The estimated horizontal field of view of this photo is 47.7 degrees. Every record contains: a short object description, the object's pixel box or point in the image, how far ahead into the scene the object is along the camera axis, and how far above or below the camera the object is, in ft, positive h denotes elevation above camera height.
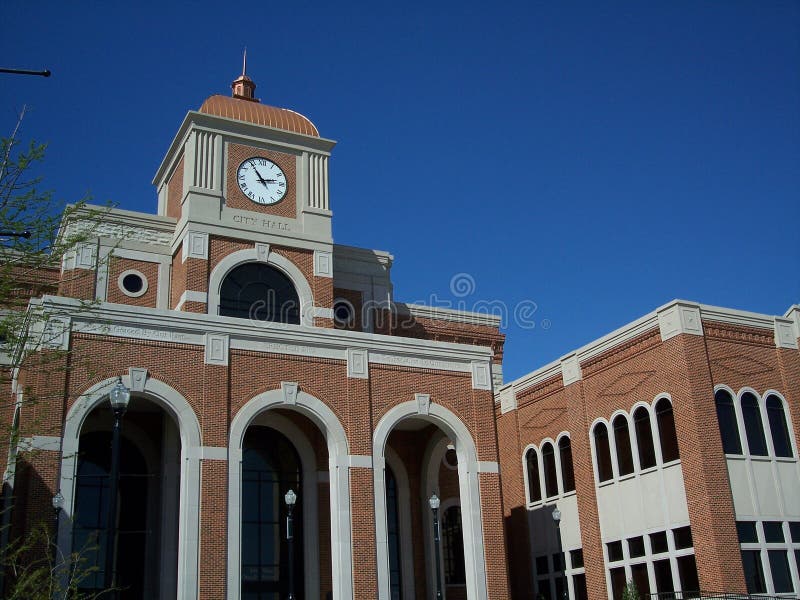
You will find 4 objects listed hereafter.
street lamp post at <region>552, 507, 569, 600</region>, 87.38 +7.42
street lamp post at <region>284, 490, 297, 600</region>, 76.84 +7.10
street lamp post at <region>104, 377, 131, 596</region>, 54.80 +10.61
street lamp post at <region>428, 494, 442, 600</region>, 84.33 +8.47
